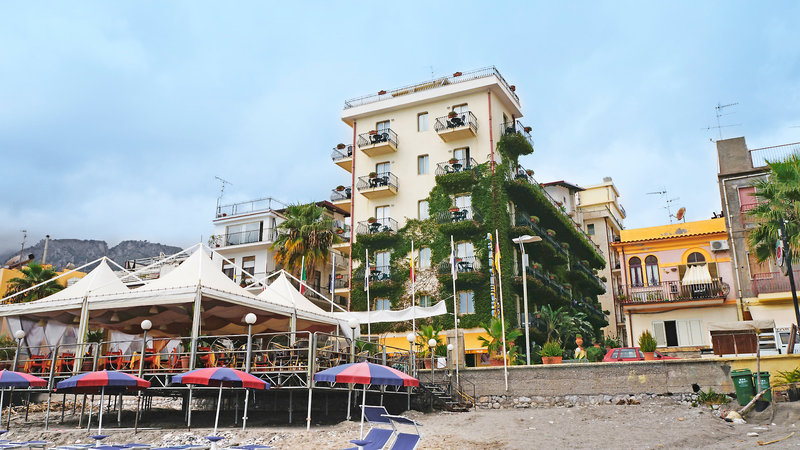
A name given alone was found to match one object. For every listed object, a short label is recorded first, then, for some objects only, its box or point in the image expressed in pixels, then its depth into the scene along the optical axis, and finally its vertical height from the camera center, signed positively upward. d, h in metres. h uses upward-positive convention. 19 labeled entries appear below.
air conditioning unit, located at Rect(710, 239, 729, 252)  34.91 +6.33
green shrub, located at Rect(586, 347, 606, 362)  29.44 +0.57
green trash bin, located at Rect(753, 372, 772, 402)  18.64 -0.43
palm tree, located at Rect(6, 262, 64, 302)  43.50 +5.90
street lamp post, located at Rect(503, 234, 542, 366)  24.65 +4.84
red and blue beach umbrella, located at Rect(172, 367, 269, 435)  16.27 -0.20
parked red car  23.61 +0.42
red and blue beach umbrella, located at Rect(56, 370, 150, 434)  16.98 -0.26
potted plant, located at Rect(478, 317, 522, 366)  27.60 +1.25
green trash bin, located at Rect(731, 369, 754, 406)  19.12 -0.56
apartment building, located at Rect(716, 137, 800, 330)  29.31 +5.65
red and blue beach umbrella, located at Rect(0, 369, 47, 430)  19.42 -0.28
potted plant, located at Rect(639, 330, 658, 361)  23.30 +0.75
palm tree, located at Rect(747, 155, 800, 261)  20.02 +5.00
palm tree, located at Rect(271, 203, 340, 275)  43.81 +8.58
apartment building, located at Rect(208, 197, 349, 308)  48.88 +9.32
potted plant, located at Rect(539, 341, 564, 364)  25.56 +0.55
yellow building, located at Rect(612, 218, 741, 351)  33.38 +4.33
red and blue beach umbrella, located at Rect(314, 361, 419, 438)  15.42 -0.16
